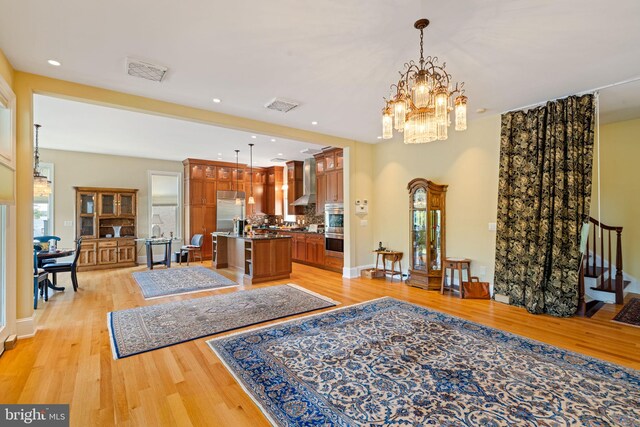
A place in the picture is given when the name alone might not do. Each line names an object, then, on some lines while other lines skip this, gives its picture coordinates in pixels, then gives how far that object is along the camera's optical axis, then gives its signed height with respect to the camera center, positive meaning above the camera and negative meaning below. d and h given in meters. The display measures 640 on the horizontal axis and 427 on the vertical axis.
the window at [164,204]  8.81 +0.26
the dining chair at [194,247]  8.09 -0.94
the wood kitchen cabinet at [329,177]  7.14 +0.90
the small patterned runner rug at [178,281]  5.27 -1.38
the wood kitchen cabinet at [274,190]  10.10 +0.78
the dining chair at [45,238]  6.32 -0.56
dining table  4.83 -0.70
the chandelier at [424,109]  2.57 +0.93
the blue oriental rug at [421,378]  2.01 -1.36
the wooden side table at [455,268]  4.99 -0.95
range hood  8.75 +0.86
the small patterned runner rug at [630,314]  3.78 -1.37
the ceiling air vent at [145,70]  3.17 +1.59
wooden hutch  7.46 -0.35
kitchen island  6.01 -0.94
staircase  4.36 -0.98
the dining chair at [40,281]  4.26 -1.07
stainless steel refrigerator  9.31 +0.09
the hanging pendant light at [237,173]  9.66 +1.31
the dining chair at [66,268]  5.09 -0.97
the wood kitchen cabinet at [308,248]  7.59 -0.96
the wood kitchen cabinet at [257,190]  9.99 +0.79
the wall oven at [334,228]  7.09 -0.37
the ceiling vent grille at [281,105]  4.23 +1.59
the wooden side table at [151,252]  7.45 -0.97
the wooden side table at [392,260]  6.19 -0.99
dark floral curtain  3.97 +0.18
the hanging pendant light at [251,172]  7.85 +1.33
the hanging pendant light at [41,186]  5.23 +0.47
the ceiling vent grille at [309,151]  7.70 +1.65
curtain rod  3.53 +1.59
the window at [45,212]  7.38 +0.01
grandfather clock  5.52 -0.38
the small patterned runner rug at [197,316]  3.23 -1.38
